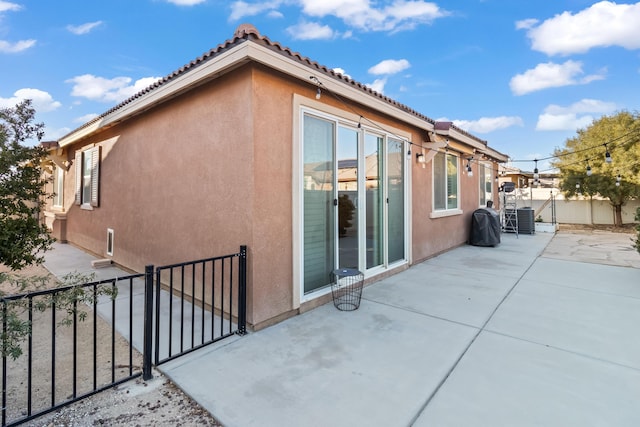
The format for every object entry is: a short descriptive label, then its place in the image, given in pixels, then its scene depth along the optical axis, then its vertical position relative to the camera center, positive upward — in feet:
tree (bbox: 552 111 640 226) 43.60 +8.64
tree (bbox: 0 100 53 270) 12.48 +1.72
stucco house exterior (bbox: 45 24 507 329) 11.14 +2.35
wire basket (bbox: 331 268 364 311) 13.20 -3.28
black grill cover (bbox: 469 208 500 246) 29.07 -0.85
